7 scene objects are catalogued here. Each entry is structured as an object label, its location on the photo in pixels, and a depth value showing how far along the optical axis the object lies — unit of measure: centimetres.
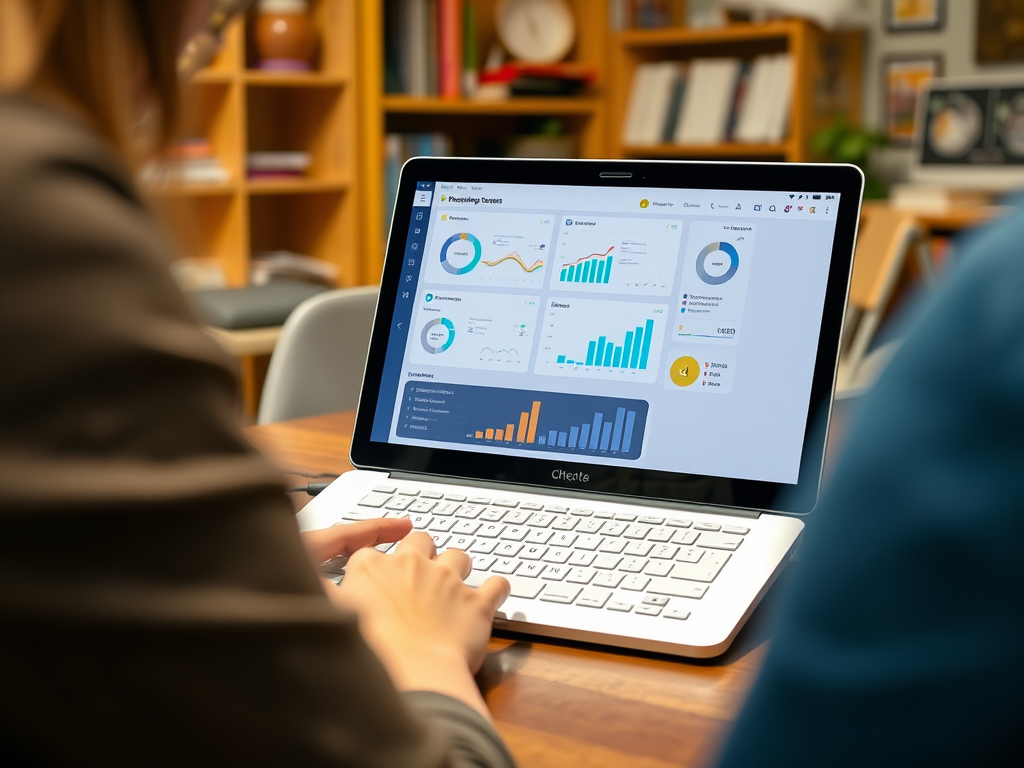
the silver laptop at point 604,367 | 95
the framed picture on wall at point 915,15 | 403
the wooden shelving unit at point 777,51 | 392
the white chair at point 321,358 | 175
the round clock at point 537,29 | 418
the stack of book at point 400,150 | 393
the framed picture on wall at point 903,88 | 407
